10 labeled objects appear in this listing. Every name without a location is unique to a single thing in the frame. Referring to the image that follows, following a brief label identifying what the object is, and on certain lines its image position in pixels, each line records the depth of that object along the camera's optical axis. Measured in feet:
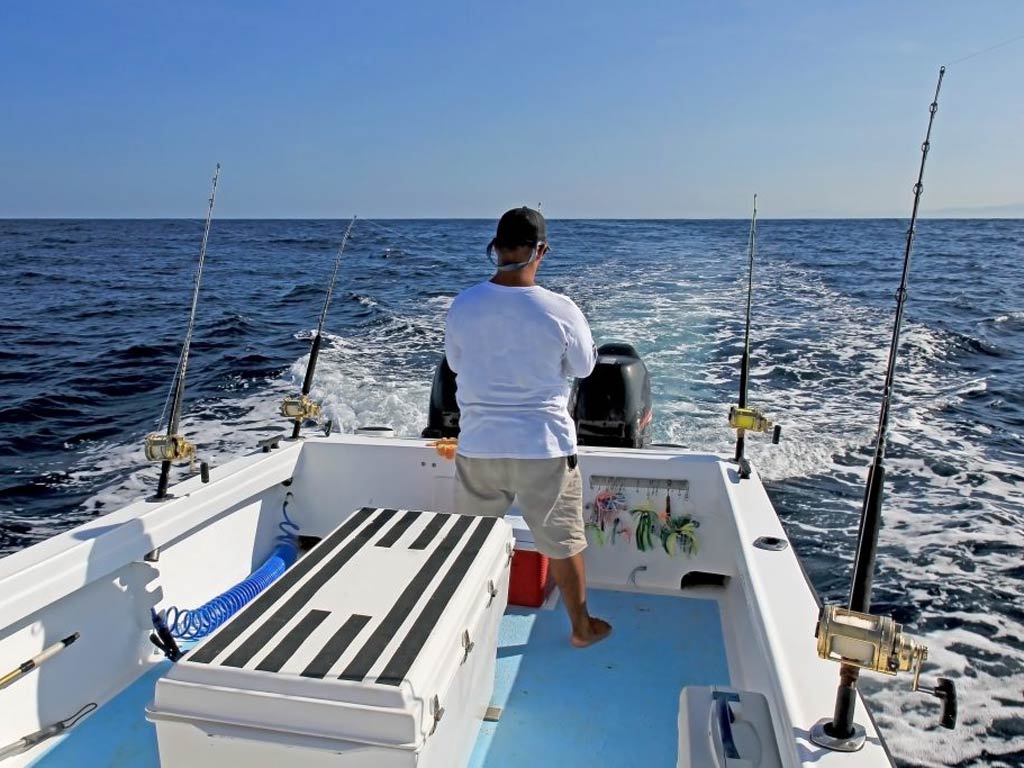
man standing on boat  6.30
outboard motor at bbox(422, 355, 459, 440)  10.71
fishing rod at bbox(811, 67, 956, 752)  3.64
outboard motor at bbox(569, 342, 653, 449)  10.81
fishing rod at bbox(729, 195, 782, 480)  8.31
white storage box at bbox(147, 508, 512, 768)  3.96
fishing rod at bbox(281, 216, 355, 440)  9.34
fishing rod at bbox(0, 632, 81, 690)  5.52
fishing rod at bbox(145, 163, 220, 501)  7.14
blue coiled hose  7.09
